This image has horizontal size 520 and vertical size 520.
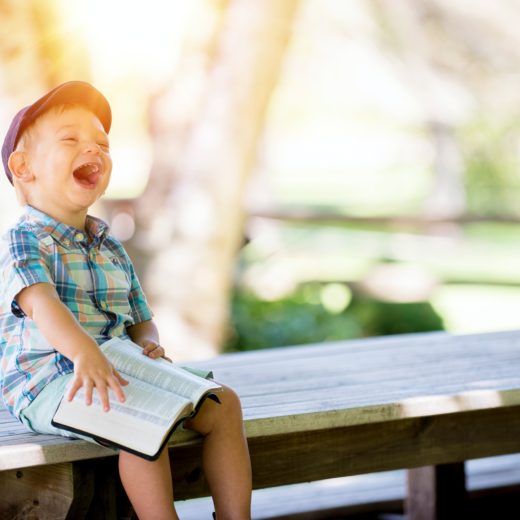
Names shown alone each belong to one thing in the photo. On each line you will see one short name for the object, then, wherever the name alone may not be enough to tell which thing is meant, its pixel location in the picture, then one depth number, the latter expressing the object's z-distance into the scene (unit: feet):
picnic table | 13.08
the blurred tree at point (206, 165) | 35.70
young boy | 12.16
